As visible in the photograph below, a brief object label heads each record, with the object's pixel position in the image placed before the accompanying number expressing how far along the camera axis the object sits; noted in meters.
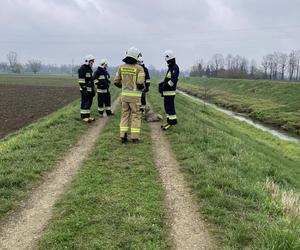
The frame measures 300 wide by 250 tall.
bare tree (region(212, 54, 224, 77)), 131.02
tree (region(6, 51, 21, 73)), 191.95
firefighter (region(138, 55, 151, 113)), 14.93
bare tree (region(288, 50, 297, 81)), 117.06
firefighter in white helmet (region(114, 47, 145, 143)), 11.61
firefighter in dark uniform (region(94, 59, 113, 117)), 16.39
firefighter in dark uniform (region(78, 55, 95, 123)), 15.10
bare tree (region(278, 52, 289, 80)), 119.31
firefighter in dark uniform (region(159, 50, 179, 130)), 13.33
